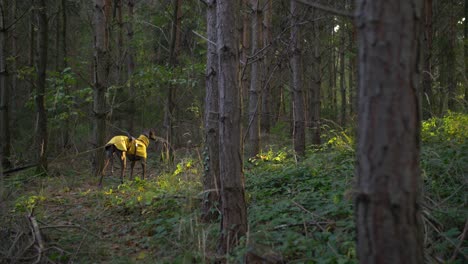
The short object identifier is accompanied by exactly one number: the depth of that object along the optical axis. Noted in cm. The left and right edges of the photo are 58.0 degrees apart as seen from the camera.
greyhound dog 975
